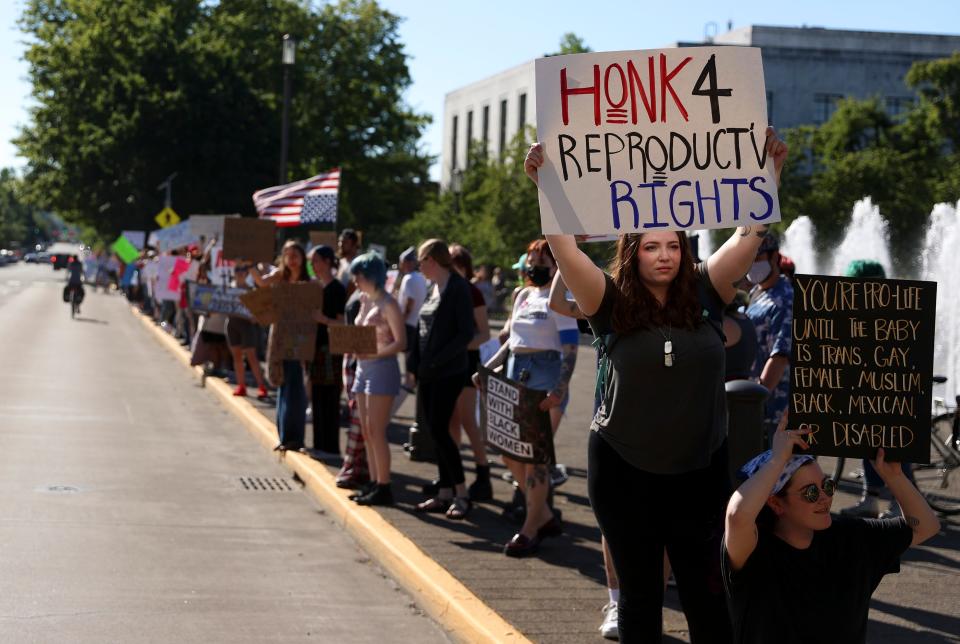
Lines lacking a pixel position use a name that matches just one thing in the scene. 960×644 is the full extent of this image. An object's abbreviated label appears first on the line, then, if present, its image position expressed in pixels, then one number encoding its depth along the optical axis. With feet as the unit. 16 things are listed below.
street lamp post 92.12
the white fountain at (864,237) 112.78
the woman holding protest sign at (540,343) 27.28
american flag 63.77
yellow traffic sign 147.23
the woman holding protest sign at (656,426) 14.83
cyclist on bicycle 130.11
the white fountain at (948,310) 54.70
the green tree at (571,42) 200.95
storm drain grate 36.83
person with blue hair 31.09
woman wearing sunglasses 12.84
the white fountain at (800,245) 112.47
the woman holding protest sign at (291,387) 39.55
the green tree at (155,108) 181.37
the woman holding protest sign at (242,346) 57.36
